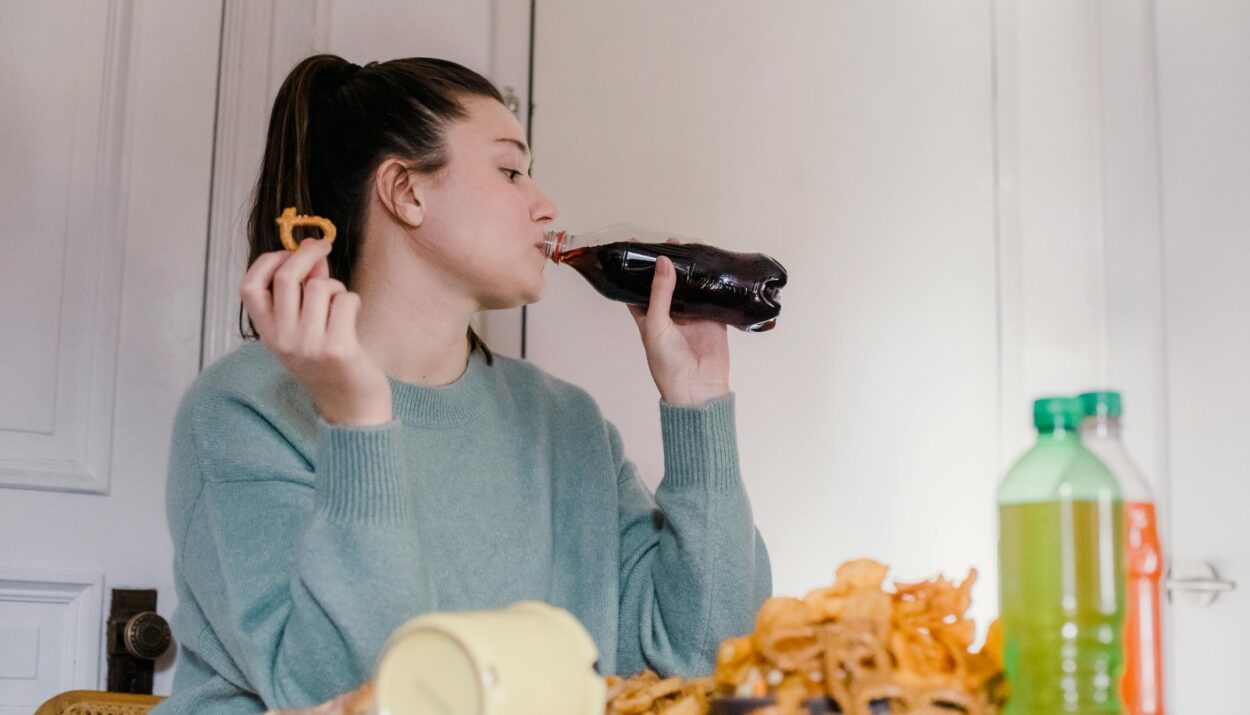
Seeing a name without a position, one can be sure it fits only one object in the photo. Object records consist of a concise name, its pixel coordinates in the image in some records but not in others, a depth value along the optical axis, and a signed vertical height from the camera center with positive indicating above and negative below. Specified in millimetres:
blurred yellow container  588 -114
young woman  954 -8
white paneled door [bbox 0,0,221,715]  1581 +178
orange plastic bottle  714 -68
